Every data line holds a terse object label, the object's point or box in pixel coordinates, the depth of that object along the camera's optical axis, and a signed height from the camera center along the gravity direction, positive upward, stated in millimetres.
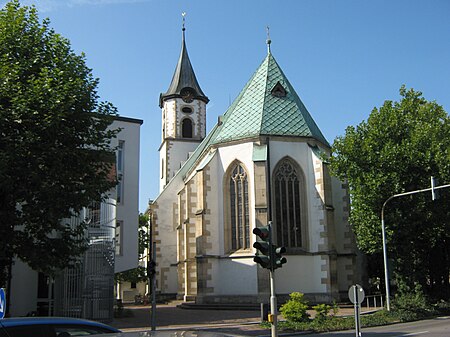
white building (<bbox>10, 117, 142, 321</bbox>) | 20828 -451
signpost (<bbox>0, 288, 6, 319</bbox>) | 9388 -541
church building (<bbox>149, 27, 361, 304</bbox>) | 28953 +3496
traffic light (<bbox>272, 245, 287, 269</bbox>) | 11719 +233
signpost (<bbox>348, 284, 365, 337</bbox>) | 12562 -731
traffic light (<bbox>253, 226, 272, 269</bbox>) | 11727 +465
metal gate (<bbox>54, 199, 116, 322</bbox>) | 20734 -627
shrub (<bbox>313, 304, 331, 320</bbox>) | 18909 -1660
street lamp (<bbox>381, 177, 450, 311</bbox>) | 21391 +102
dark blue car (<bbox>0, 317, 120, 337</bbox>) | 4932 -554
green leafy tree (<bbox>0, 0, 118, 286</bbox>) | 14422 +3626
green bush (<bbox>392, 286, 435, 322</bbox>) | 21016 -1786
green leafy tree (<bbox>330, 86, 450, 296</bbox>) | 23422 +3931
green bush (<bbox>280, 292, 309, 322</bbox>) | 18828 -1630
